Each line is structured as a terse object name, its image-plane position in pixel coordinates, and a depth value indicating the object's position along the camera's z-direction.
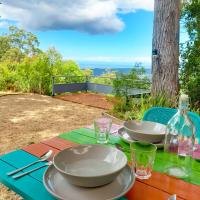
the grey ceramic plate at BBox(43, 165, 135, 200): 0.79
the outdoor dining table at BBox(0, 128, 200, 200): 0.84
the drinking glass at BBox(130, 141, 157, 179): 0.94
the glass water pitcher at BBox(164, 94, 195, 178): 1.02
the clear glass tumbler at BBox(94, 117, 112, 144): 1.28
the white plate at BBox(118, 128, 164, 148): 1.22
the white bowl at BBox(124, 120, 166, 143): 1.24
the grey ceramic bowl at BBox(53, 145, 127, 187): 0.93
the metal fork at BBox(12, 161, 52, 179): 0.95
